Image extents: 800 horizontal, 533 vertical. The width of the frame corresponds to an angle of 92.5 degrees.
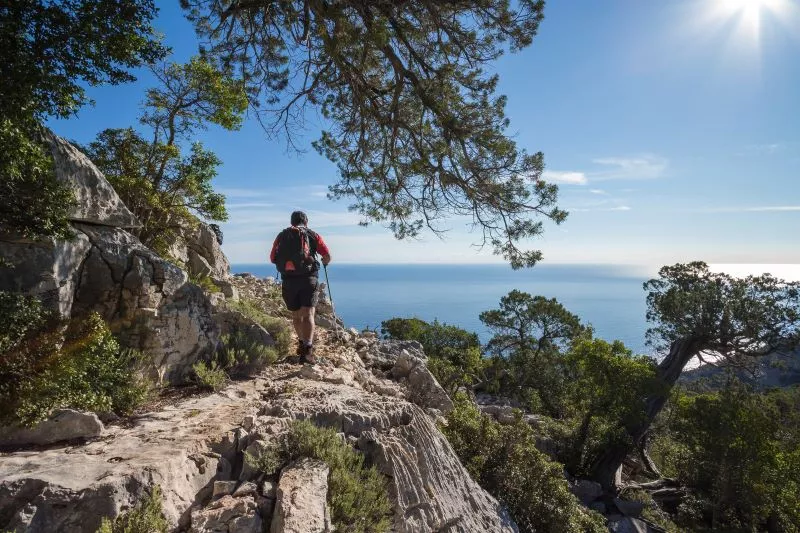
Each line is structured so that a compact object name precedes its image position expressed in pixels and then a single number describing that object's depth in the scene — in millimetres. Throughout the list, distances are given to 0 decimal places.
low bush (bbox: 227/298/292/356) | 8125
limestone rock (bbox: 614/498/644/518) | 14191
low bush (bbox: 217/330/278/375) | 6882
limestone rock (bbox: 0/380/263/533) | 2982
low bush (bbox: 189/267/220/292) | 9654
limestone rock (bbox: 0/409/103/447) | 3869
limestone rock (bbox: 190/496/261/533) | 3348
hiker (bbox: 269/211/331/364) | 7574
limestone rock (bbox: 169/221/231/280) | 10305
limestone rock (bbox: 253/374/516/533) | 4926
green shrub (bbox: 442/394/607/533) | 7113
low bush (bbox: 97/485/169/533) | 2975
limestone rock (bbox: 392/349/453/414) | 9094
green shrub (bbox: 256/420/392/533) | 4016
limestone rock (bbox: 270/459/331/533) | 3449
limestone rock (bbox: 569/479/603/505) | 14109
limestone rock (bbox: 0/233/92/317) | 4664
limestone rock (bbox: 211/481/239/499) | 3750
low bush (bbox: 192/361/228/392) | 6000
